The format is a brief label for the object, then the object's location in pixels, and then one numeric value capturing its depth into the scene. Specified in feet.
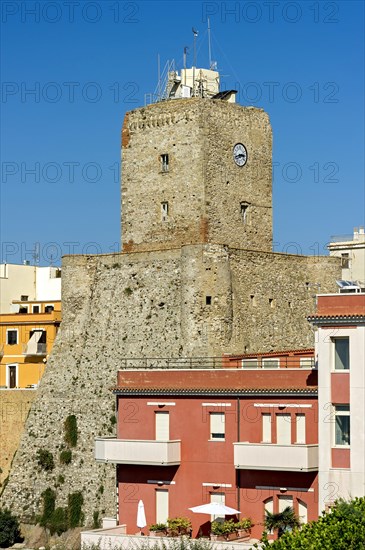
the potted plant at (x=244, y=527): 166.40
